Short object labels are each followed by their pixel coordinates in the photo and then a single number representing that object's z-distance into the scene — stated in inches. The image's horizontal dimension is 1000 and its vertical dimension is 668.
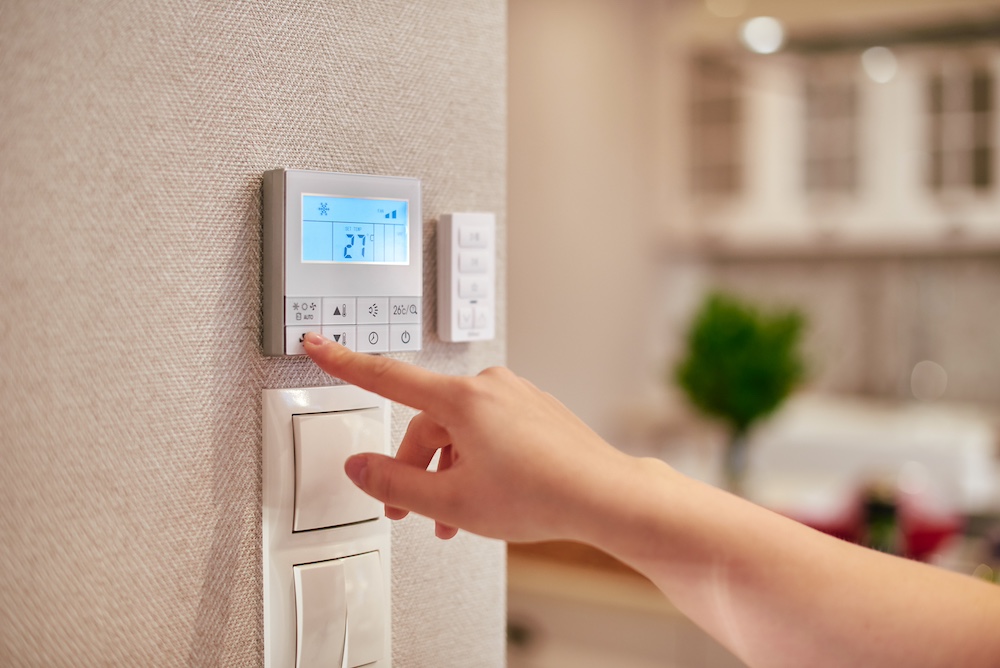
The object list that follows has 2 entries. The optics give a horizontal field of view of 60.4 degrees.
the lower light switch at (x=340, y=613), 22.5
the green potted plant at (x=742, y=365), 86.3
